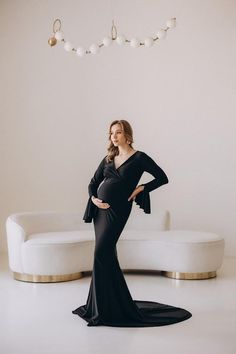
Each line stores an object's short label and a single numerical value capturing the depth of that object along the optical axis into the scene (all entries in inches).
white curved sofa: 233.1
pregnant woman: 175.0
